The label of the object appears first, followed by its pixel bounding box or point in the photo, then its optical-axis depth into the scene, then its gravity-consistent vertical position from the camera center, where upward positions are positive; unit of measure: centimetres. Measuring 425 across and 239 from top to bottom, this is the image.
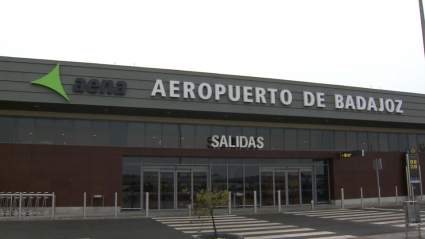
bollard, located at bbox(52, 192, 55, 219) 2095 -170
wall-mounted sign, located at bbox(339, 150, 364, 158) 2764 +102
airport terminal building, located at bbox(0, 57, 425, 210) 2236 +230
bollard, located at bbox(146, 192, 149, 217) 2231 -183
